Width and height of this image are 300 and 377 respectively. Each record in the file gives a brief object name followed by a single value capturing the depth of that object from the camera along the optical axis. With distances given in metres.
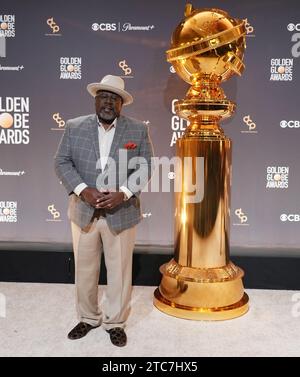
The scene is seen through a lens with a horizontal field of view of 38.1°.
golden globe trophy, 2.69
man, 2.37
